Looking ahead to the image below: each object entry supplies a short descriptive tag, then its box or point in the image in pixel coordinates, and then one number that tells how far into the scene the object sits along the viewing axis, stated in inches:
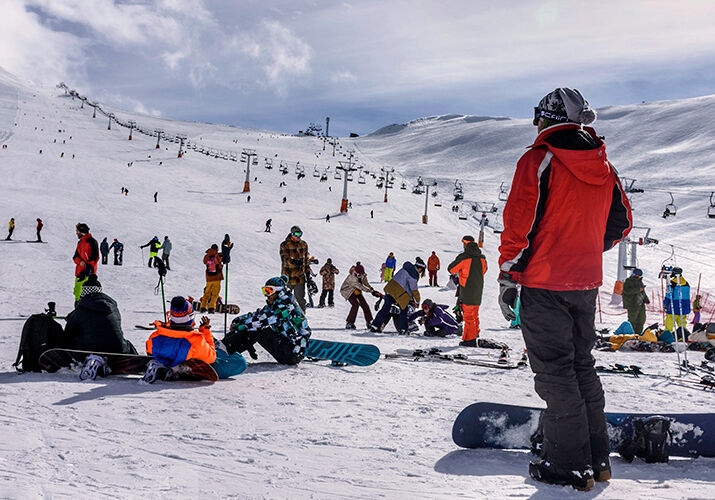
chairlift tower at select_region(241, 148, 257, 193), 1815.0
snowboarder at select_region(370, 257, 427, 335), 405.1
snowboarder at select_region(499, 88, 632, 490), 106.3
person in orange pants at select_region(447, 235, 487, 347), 363.3
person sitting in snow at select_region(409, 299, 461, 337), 410.3
